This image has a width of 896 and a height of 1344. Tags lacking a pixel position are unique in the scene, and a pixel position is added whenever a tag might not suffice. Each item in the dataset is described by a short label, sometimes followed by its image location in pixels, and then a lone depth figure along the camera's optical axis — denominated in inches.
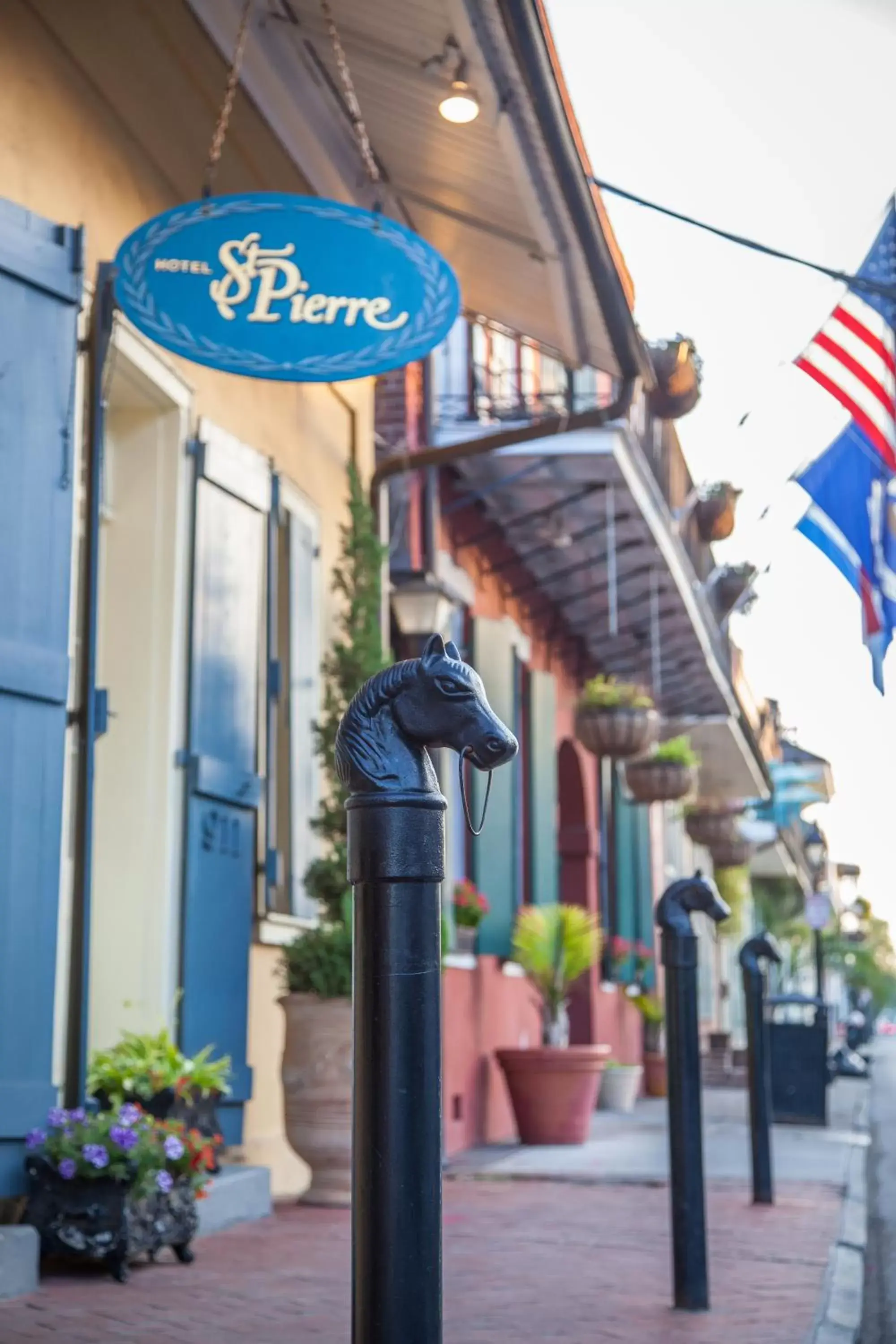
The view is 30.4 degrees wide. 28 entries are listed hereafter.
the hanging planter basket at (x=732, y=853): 754.9
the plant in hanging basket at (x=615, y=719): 484.4
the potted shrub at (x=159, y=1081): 232.1
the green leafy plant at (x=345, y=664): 299.6
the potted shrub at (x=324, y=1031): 281.1
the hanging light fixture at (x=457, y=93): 260.7
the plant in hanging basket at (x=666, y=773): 569.0
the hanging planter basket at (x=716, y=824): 738.8
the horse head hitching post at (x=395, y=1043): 95.3
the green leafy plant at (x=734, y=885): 968.3
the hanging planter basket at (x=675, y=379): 471.8
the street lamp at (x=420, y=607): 379.9
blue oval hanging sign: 200.5
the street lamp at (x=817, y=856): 809.5
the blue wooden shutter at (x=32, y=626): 202.7
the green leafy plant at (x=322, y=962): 283.9
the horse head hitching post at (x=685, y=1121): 187.2
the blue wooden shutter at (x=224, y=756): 271.4
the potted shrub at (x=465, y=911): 440.1
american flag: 296.8
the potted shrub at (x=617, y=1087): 585.6
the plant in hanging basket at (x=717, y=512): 616.7
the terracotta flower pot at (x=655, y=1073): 687.7
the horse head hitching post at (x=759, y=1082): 288.8
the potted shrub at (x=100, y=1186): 197.3
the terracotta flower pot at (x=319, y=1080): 281.0
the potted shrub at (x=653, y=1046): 681.0
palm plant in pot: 432.5
